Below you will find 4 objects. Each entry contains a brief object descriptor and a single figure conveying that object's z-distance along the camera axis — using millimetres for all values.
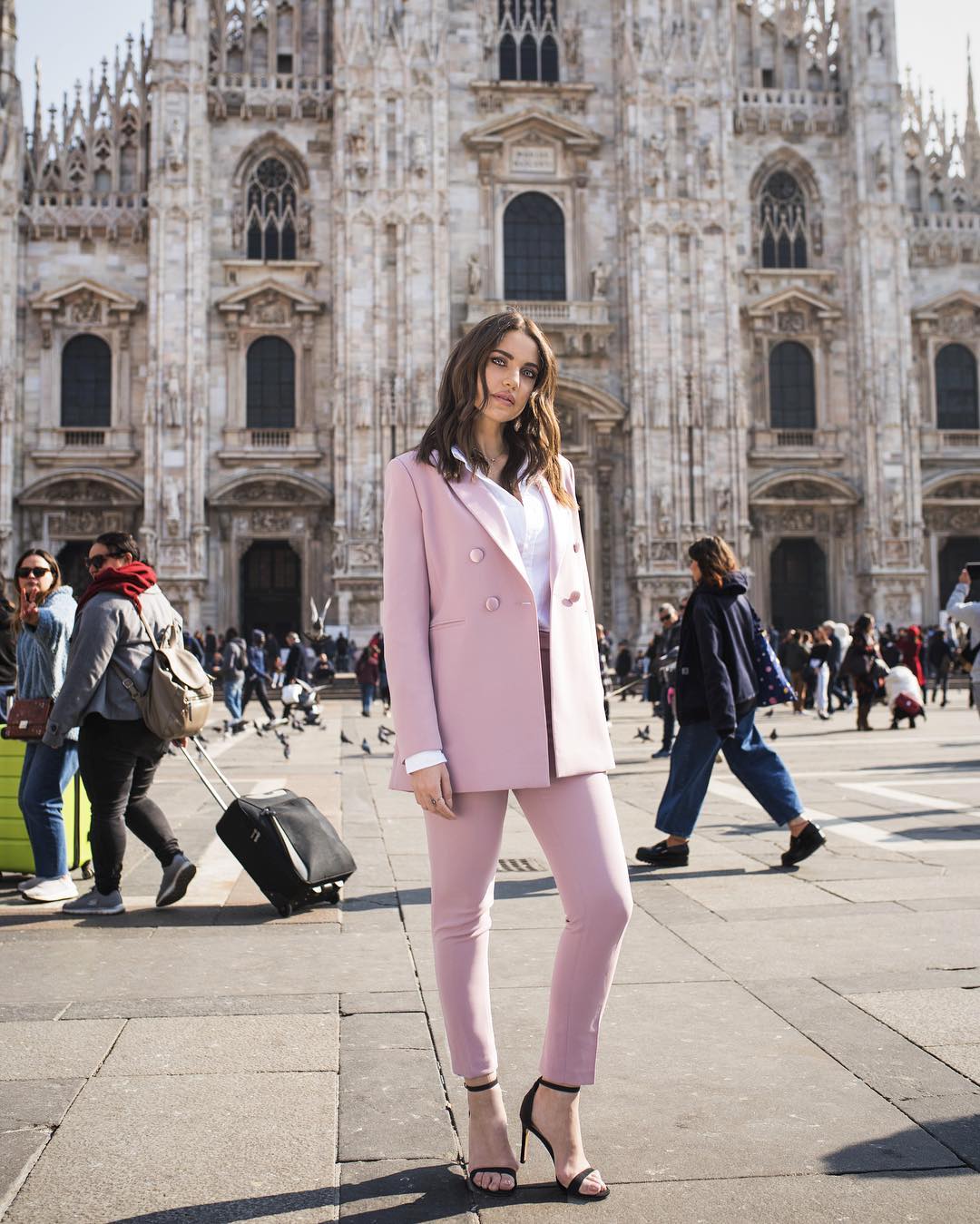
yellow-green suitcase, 6368
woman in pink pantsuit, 2660
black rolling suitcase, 5352
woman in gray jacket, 5344
